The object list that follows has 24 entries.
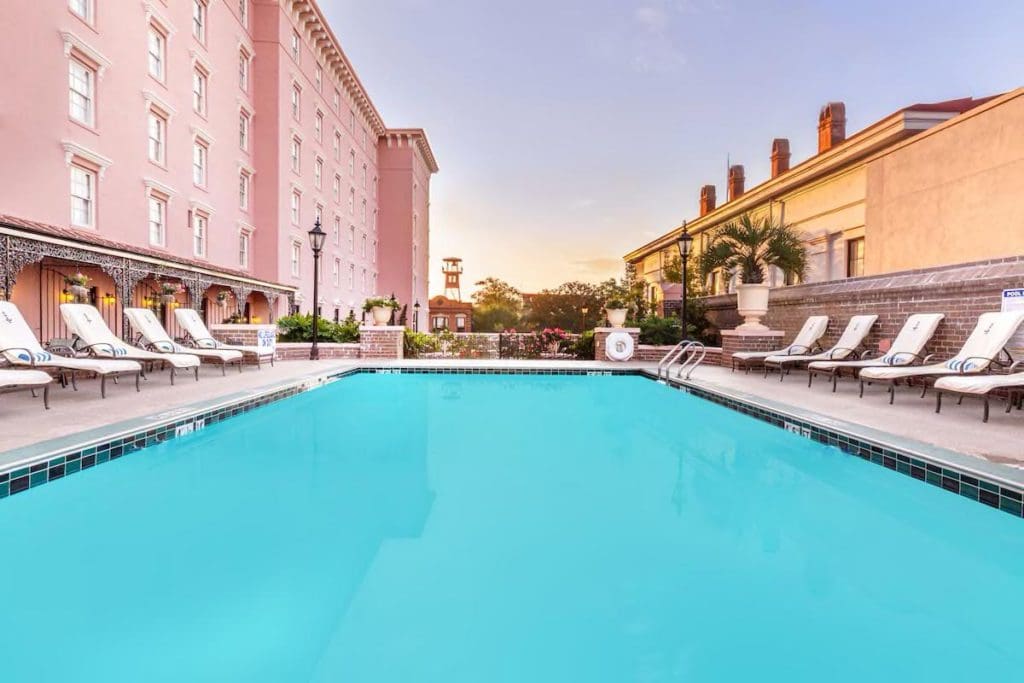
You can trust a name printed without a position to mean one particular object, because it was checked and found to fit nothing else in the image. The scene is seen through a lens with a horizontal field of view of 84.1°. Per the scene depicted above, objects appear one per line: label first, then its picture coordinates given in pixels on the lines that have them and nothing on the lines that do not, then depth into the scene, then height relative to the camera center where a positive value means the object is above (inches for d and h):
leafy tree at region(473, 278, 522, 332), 1812.4 +67.8
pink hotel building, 424.5 +179.5
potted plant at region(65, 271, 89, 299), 349.4 +18.9
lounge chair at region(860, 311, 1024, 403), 239.0 -8.8
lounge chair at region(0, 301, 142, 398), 234.8 -15.3
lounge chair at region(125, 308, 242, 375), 343.9 -12.0
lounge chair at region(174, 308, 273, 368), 393.7 -9.7
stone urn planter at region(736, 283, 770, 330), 450.9 +20.7
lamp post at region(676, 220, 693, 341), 497.0 +69.6
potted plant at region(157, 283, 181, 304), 461.3 +24.1
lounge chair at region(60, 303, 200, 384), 293.1 -12.0
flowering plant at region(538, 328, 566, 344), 595.5 -12.1
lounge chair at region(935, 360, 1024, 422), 198.5 -18.5
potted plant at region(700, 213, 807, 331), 498.0 +68.7
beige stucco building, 439.2 +135.3
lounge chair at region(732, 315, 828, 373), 377.7 -6.9
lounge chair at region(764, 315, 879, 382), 336.5 -8.0
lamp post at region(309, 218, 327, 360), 515.8 +66.6
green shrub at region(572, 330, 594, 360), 580.4 -21.6
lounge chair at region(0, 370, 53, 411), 193.2 -21.8
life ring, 529.0 -18.0
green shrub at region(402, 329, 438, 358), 586.5 -22.4
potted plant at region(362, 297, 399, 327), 542.5 +12.9
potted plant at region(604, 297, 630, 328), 524.4 +14.2
